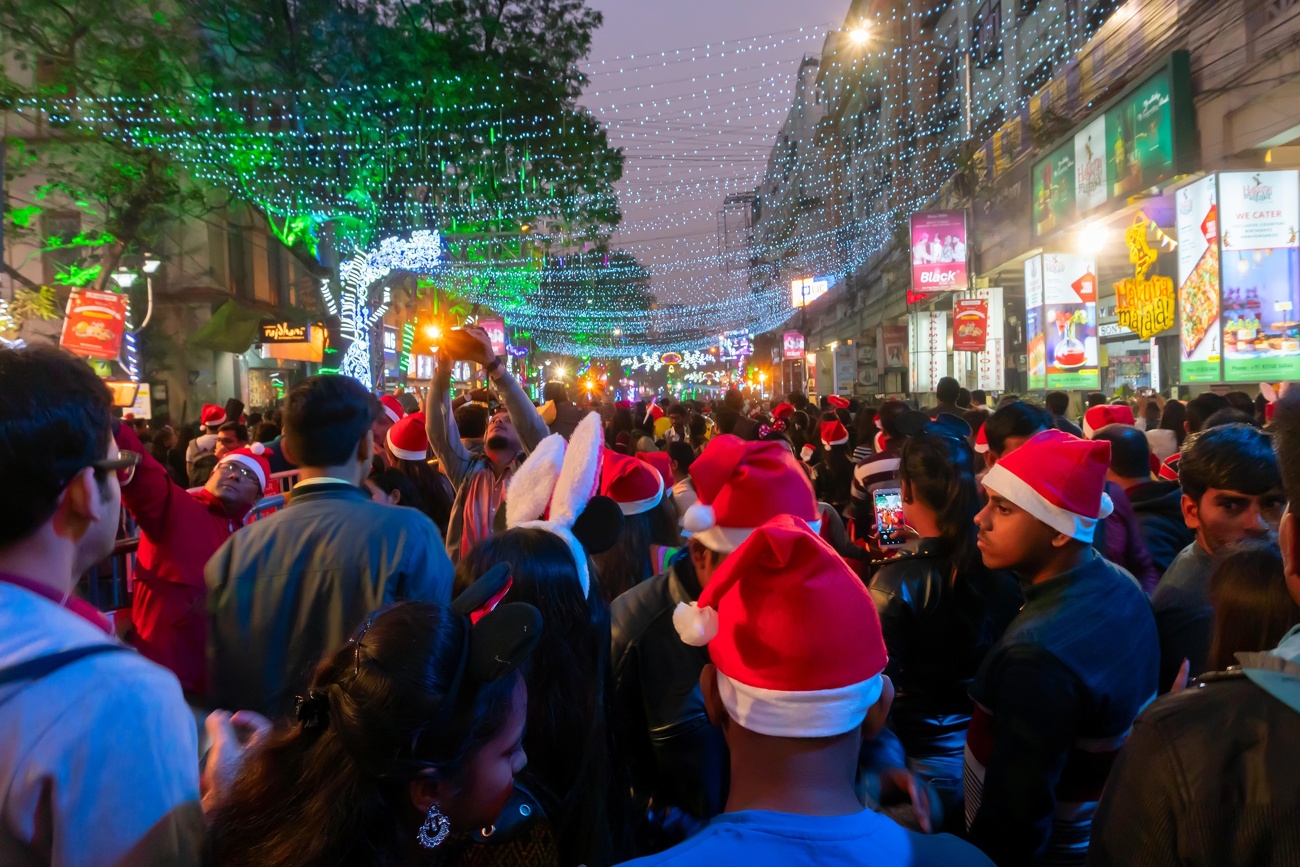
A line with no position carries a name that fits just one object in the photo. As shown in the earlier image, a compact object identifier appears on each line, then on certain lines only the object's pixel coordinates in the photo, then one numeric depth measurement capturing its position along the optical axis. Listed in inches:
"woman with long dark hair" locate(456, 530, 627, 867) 81.1
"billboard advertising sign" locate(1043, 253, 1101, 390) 636.1
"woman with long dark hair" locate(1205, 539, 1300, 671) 76.8
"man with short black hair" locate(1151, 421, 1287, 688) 129.6
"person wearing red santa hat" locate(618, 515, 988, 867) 52.2
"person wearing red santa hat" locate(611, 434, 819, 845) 93.7
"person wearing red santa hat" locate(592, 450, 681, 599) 141.3
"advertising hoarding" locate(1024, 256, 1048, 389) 675.4
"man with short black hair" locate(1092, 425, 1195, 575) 176.2
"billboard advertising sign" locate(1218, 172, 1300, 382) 398.9
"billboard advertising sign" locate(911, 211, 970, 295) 800.3
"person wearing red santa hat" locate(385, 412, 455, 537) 242.1
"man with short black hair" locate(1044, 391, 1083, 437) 366.6
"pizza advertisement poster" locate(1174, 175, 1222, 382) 419.5
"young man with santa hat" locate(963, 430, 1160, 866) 87.5
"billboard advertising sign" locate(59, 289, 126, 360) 597.1
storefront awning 912.9
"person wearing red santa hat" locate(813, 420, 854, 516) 349.1
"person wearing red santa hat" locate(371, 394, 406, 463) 291.1
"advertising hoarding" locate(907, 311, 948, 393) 920.3
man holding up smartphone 198.2
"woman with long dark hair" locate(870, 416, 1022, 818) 118.3
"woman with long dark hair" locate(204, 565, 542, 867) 54.7
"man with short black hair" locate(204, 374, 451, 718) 110.2
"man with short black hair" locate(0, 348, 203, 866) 49.2
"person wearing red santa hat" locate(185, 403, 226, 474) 381.7
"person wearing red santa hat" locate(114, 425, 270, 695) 144.9
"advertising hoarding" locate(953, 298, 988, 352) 741.9
